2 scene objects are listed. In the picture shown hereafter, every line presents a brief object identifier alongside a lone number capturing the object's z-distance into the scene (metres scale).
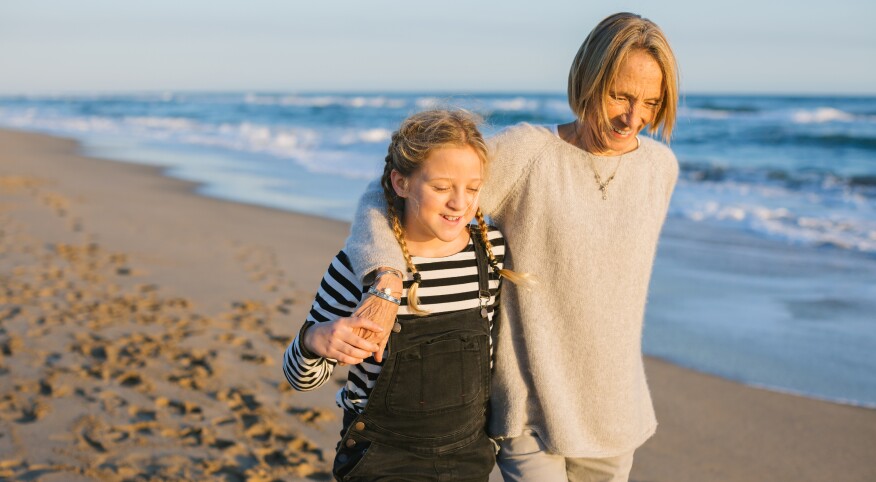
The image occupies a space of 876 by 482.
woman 2.18
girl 2.02
